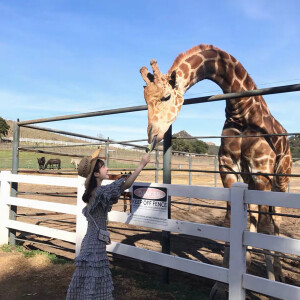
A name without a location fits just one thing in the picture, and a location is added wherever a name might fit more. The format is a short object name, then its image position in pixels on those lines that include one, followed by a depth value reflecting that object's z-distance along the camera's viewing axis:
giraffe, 3.04
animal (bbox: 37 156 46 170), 28.27
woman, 2.42
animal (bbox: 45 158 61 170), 29.08
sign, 3.28
